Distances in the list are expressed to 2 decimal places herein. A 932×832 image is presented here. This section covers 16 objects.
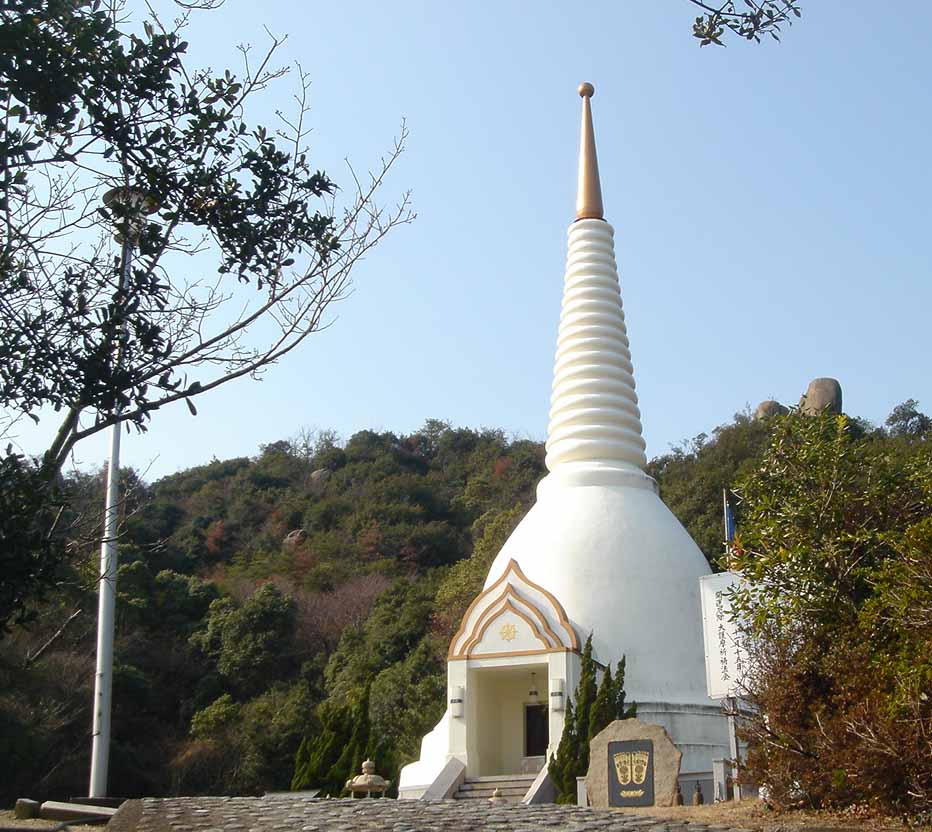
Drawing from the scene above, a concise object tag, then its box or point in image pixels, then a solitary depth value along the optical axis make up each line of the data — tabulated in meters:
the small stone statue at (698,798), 14.75
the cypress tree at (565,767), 17.83
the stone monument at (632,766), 15.07
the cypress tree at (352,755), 21.03
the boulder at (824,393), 44.12
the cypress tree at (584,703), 18.23
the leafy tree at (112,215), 6.59
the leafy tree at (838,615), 10.84
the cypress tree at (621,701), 18.80
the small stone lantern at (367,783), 17.56
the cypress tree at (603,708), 18.70
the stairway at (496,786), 19.08
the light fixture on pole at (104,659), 16.25
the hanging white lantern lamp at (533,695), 21.97
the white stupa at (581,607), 20.50
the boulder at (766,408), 46.84
